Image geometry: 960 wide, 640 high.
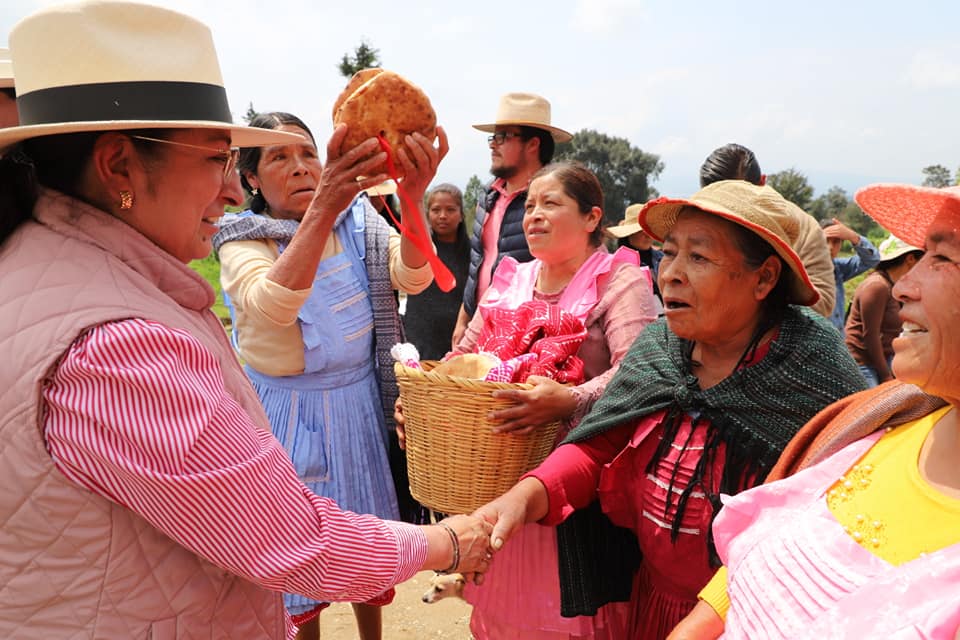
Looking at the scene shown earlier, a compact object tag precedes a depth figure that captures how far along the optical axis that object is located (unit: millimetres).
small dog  2260
